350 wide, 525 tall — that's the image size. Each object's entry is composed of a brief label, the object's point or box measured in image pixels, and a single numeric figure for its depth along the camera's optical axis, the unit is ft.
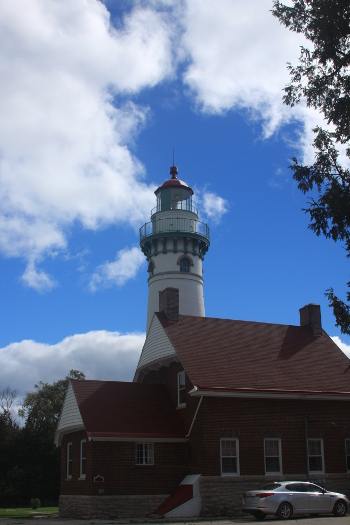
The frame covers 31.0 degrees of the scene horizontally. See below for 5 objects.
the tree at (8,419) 147.89
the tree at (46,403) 158.10
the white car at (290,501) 67.31
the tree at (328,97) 57.82
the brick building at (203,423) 77.87
